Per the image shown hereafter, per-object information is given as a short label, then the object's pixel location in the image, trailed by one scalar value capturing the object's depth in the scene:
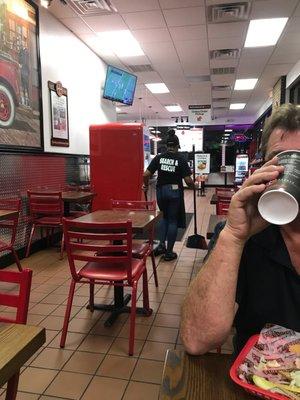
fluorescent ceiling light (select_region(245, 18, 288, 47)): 5.34
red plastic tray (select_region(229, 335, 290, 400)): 0.63
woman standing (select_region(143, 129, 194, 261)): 4.44
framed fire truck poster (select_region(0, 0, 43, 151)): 4.07
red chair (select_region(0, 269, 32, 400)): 1.21
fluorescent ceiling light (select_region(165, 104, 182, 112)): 13.09
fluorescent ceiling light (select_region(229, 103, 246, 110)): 12.83
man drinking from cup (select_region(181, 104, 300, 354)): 0.86
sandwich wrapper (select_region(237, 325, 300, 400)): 0.65
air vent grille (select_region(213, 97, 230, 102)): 11.59
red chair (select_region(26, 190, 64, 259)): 4.45
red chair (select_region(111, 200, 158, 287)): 3.13
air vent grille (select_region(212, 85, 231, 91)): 9.77
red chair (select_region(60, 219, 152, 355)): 2.27
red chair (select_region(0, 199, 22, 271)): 3.31
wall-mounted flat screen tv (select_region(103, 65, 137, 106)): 7.04
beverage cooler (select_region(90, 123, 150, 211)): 5.77
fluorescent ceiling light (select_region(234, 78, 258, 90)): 9.09
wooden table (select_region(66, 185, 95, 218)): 5.54
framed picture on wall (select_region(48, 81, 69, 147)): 5.28
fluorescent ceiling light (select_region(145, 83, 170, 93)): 9.58
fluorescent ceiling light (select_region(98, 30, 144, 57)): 5.88
